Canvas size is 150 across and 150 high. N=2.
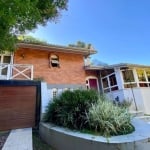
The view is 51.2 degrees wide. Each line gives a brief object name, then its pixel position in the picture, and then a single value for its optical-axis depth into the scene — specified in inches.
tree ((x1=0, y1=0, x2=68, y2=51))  214.0
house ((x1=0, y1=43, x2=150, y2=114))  499.4
